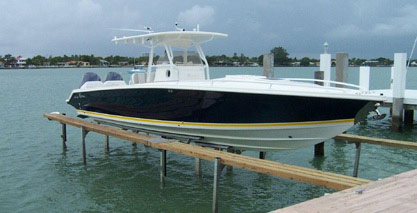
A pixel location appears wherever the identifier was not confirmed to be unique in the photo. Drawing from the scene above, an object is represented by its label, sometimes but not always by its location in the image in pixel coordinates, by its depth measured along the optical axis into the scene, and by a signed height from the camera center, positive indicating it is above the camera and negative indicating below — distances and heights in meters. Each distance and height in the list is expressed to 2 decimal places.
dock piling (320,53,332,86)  19.84 +0.06
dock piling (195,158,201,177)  11.80 -2.83
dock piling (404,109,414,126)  20.28 -2.39
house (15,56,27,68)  196.38 +0.79
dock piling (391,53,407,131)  17.66 -0.88
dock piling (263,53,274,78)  17.39 +0.07
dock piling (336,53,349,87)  18.91 +0.06
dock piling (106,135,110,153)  15.15 -2.91
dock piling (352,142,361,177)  11.31 -2.57
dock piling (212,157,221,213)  8.35 -2.25
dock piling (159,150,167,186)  10.29 -2.53
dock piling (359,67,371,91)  18.88 -0.37
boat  8.60 -0.85
